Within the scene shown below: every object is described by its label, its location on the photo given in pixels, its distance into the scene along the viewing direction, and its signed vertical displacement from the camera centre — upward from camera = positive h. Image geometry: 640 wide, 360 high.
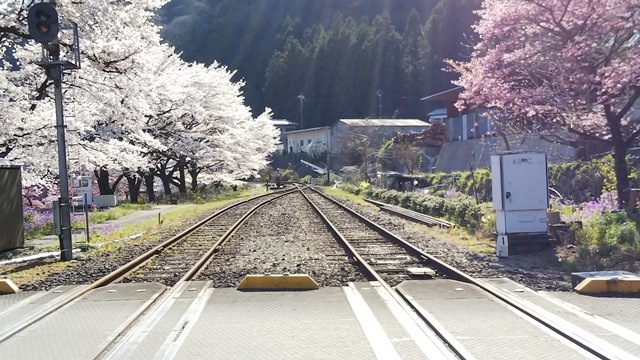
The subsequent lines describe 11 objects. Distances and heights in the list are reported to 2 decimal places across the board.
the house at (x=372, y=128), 69.50 +5.78
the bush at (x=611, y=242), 9.03 -1.34
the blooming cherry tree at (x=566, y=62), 11.20 +2.20
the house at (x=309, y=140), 92.81 +6.20
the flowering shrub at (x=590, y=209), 12.41 -1.04
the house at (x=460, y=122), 35.94 +3.24
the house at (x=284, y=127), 107.54 +9.47
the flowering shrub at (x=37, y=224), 16.22 -1.12
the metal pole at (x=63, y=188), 10.94 -0.05
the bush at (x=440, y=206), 15.12 -1.19
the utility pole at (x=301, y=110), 101.75 +11.93
